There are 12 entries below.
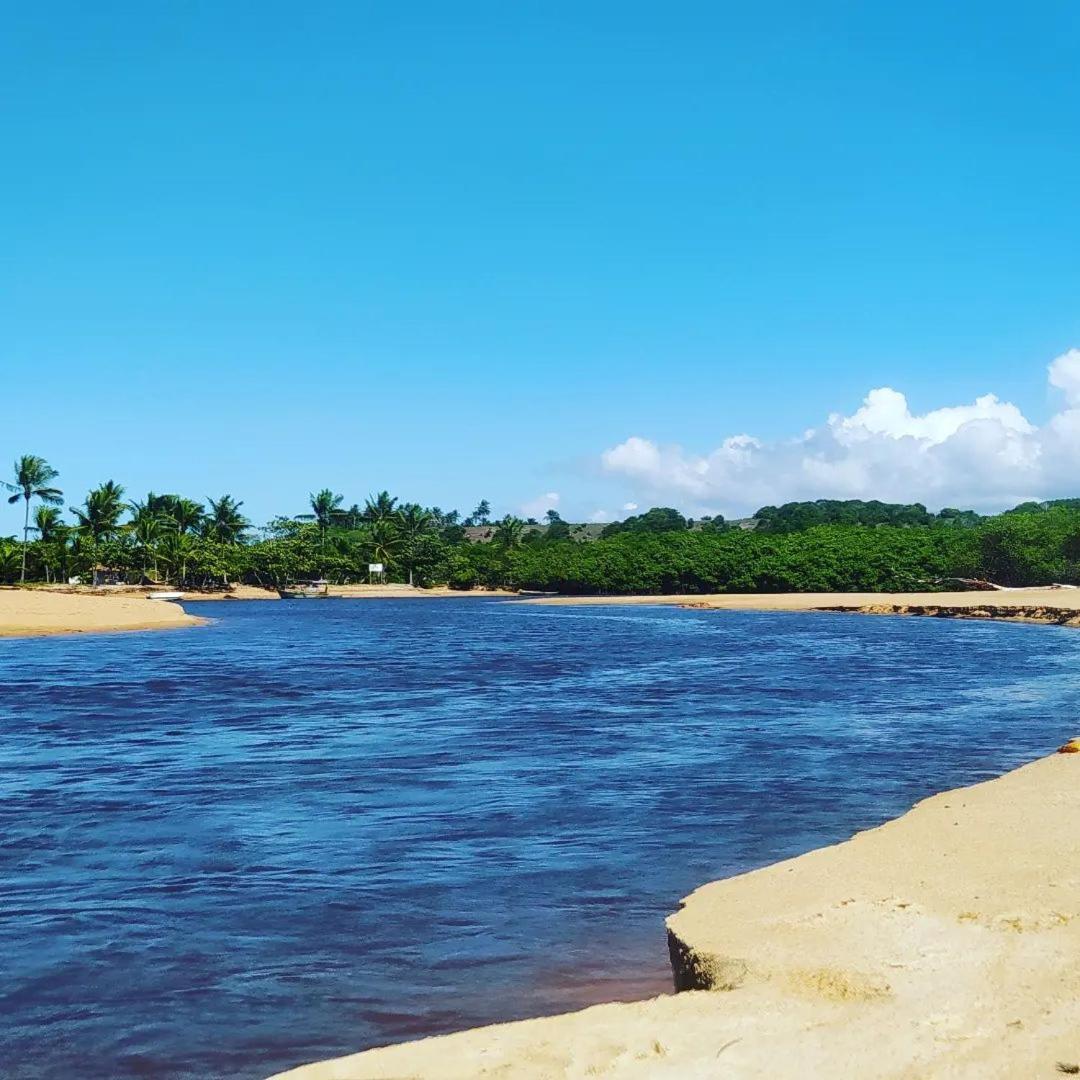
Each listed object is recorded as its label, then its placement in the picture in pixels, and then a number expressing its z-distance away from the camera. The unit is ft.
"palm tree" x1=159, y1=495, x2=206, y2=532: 502.79
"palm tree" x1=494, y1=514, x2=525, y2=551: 605.31
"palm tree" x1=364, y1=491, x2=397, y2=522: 582.76
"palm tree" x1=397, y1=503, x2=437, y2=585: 550.77
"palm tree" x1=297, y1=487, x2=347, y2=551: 556.10
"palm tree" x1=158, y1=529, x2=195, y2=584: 460.14
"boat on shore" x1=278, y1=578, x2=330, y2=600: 512.22
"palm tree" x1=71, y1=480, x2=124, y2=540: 440.45
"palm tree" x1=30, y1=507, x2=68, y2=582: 414.82
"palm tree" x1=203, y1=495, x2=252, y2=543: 509.76
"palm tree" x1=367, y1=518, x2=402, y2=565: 547.08
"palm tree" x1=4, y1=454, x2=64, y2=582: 411.75
